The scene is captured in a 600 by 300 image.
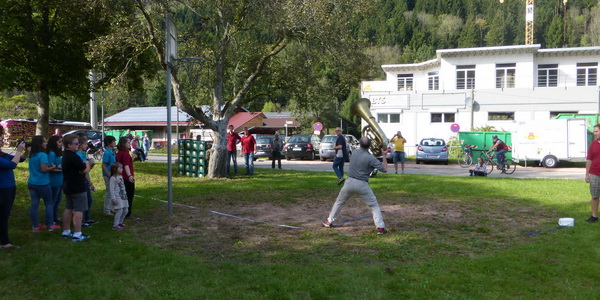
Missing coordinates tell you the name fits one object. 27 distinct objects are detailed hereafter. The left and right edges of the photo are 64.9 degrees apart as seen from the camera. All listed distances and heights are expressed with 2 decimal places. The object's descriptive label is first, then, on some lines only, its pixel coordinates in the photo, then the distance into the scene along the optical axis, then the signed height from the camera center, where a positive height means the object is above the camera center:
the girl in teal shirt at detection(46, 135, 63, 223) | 7.56 -0.29
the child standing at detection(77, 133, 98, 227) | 8.26 -0.38
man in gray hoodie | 7.59 -0.59
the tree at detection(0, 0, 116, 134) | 14.11 +3.09
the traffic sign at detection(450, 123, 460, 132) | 30.66 +0.94
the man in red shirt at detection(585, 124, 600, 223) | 8.37 -0.53
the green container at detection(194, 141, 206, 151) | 16.03 -0.05
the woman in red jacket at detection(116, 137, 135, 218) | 8.49 -0.29
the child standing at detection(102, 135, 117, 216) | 8.52 -0.24
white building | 35.72 +3.92
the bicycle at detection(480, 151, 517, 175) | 19.39 -0.90
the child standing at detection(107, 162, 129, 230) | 7.87 -0.85
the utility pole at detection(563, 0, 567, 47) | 77.54 +20.31
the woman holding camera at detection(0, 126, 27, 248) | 6.42 -0.59
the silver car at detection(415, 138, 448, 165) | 25.88 -0.52
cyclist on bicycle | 19.04 -0.32
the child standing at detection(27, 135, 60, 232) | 7.18 -0.45
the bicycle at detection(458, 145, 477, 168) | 23.87 -0.75
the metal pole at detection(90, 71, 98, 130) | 25.65 +1.72
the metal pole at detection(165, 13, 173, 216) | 8.89 +0.44
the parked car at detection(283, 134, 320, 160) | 27.52 -0.29
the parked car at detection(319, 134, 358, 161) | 26.72 -0.24
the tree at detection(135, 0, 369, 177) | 13.45 +3.32
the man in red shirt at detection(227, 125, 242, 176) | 16.55 +0.05
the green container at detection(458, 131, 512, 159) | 25.25 +0.18
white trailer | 23.69 +0.05
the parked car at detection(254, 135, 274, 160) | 27.41 -0.23
